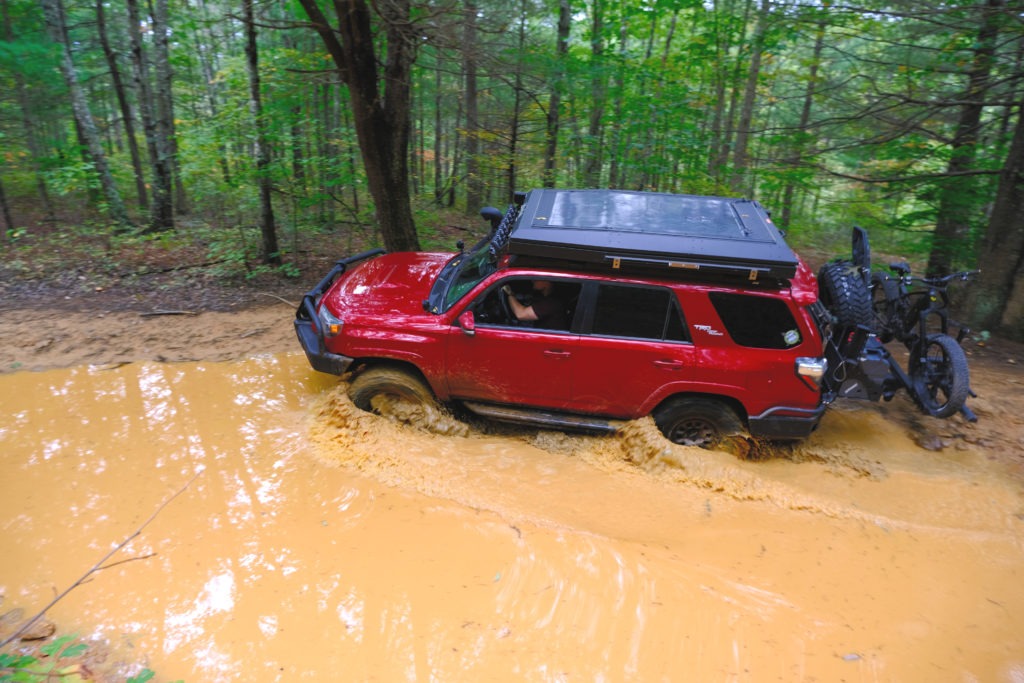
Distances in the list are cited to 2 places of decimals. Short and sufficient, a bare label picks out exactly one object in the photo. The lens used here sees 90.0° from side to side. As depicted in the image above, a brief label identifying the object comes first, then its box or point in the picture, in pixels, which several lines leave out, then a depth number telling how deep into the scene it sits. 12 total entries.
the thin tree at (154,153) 10.86
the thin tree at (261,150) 7.89
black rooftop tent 3.94
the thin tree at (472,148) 10.62
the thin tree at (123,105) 11.30
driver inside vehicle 4.39
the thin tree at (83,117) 9.72
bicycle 4.69
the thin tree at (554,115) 10.20
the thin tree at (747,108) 8.12
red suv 4.07
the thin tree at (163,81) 10.75
